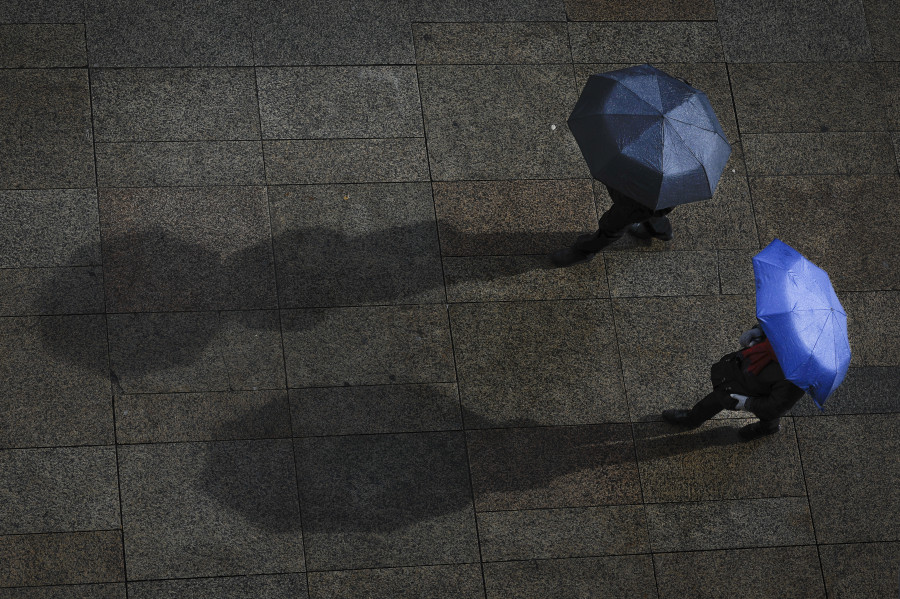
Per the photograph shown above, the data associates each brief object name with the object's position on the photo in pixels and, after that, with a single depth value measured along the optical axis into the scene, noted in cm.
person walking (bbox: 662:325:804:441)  1270
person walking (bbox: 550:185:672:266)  1397
